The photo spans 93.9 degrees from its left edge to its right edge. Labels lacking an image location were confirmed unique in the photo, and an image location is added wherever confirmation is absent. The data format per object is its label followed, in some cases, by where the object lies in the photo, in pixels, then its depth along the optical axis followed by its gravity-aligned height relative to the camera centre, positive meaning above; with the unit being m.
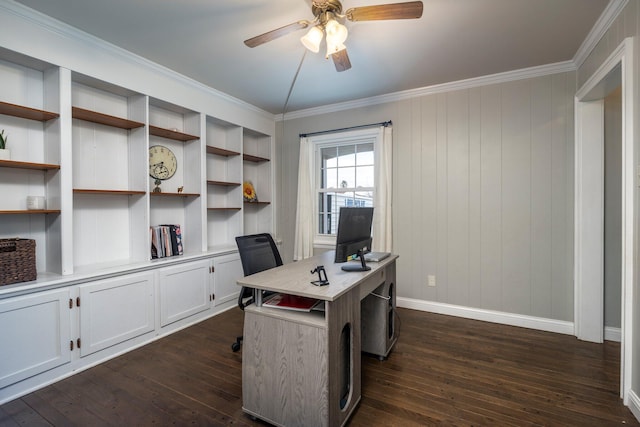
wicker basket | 1.98 -0.32
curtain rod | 3.66 +1.09
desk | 1.54 -0.80
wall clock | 3.14 +0.53
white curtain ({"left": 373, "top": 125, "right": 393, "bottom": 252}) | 3.64 +0.18
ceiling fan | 1.69 +1.14
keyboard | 2.39 -0.38
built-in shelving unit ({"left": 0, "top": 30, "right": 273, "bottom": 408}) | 2.11 +0.01
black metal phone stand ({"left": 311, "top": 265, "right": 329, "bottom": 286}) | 1.73 -0.41
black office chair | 2.43 -0.38
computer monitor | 2.05 -0.18
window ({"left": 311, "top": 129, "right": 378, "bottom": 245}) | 3.92 +0.50
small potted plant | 2.05 +0.43
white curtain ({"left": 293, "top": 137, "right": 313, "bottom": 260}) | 4.21 +0.13
